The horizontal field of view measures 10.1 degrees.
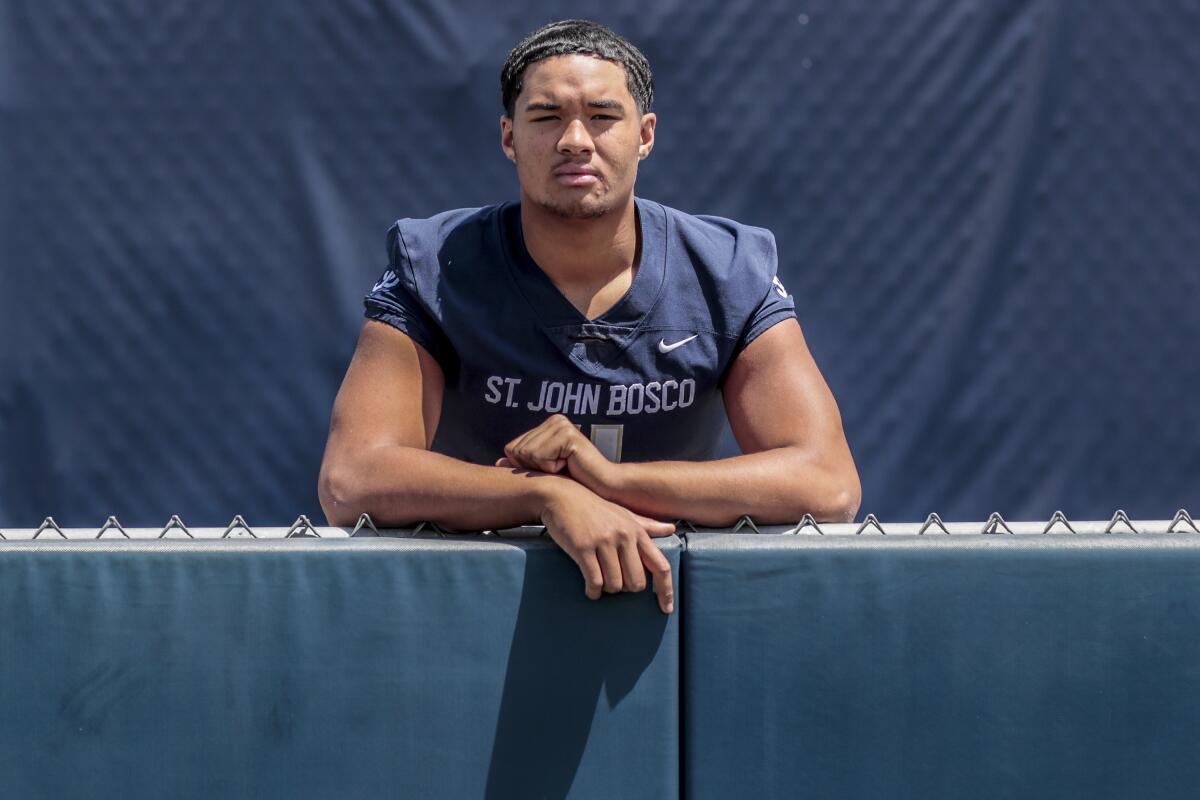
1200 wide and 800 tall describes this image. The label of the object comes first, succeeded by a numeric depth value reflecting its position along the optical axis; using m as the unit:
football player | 7.93
